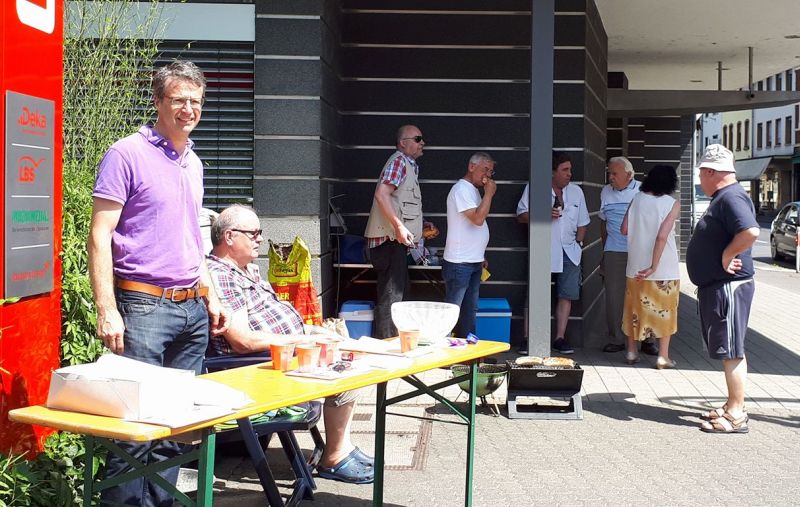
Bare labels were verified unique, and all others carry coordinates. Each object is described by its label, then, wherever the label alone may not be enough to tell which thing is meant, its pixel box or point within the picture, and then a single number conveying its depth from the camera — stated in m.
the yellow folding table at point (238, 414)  3.14
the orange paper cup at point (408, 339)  4.58
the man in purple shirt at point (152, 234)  4.14
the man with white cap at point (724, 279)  6.74
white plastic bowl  4.81
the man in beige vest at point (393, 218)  8.39
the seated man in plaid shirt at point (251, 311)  5.17
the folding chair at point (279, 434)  4.66
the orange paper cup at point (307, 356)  4.08
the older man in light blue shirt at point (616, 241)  10.24
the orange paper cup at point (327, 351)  4.15
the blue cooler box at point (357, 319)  9.32
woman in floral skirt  8.95
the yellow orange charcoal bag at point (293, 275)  7.66
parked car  24.23
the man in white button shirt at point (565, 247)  9.78
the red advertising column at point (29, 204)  4.16
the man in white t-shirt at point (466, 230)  8.55
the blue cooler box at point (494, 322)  9.59
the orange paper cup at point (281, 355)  4.14
